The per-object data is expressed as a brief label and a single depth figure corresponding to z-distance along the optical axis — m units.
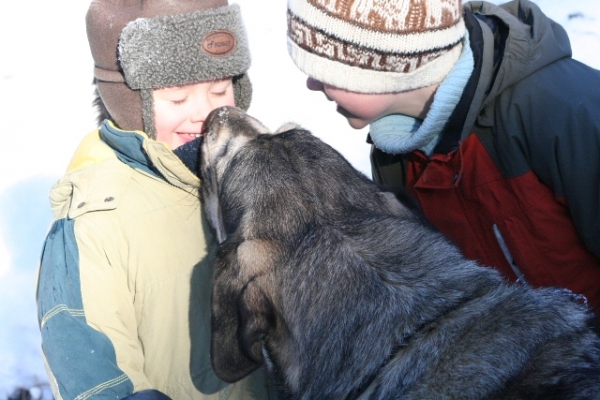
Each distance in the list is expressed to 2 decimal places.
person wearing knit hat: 2.98
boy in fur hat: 2.80
